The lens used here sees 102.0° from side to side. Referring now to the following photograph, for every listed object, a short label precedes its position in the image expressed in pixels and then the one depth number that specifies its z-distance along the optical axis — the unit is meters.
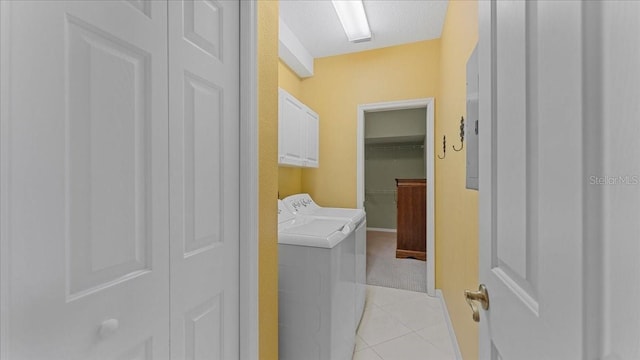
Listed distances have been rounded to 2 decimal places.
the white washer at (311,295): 1.48
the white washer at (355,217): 2.22
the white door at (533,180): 0.38
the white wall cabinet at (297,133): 2.38
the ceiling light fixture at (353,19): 2.18
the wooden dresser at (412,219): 3.85
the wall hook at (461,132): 1.64
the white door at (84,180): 0.49
